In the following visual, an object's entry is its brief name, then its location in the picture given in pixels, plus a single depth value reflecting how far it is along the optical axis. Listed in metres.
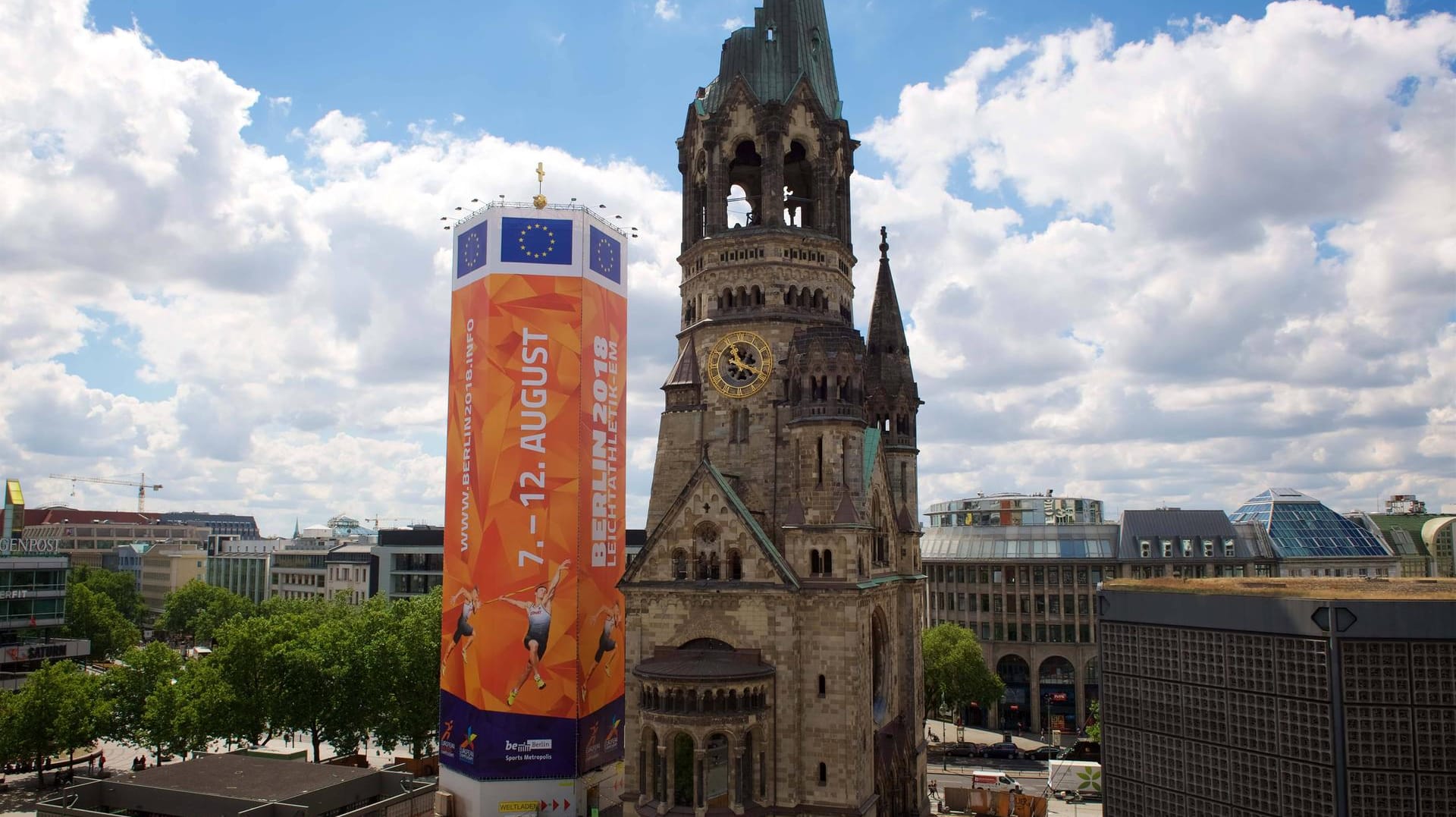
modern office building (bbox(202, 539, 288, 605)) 161.62
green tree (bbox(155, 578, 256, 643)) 127.31
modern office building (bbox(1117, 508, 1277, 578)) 102.06
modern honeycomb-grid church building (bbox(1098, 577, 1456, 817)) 27.39
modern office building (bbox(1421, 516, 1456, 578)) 142.00
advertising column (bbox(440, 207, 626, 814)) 54.69
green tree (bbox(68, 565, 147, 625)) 138.31
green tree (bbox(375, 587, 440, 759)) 65.06
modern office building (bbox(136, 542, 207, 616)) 169.88
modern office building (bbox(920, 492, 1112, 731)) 97.31
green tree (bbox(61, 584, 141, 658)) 106.94
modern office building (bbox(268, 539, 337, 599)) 145.25
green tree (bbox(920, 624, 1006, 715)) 89.44
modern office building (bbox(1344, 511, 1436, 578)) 129.62
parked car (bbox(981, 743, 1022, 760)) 85.06
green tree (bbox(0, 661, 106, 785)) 63.41
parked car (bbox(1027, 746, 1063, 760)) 84.94
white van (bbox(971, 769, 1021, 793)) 64.88
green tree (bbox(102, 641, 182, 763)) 64.62
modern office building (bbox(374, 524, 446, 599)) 112.50
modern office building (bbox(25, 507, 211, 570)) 183.62
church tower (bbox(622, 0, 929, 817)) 47.06
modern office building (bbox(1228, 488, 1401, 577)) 109.12
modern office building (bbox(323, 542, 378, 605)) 136.62
